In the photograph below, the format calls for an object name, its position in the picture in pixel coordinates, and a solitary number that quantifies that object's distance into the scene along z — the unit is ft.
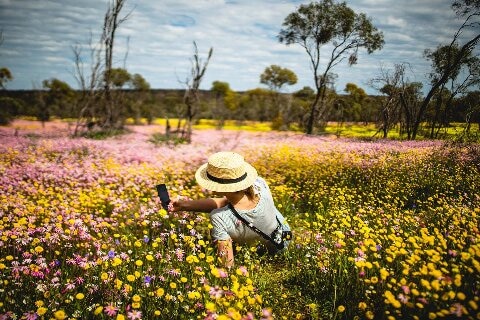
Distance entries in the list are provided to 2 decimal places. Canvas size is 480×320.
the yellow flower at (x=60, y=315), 6.63
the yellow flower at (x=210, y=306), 7.17
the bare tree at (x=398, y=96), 23.24
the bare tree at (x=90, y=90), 49.69
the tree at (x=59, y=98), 167.59
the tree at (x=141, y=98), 172.04
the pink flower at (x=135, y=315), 7.67
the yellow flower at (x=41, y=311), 7.32
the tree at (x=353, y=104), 43.30
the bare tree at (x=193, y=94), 52.26
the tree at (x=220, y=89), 348.59
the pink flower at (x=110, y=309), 7.65
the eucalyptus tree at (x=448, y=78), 18.49
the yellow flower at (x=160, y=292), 8.38
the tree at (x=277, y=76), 253.24
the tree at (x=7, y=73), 117.50
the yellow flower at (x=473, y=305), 6.30
